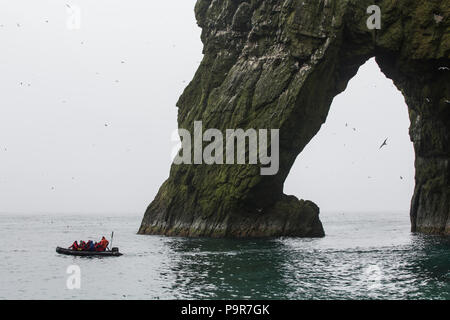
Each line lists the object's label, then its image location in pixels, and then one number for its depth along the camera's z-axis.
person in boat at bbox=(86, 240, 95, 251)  53.69
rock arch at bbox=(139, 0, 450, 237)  64.50
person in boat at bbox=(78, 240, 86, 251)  54.31
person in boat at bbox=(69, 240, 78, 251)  54.95
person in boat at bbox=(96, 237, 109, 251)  53.78
